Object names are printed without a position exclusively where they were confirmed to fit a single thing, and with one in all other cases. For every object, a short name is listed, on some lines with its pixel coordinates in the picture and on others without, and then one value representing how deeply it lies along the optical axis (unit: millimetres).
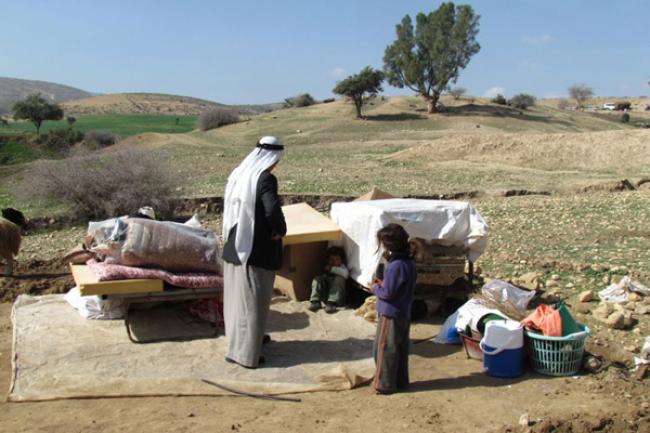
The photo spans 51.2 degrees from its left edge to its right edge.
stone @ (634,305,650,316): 6652
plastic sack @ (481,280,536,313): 6489
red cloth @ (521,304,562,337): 5523
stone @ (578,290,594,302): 7238
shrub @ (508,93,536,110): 68606
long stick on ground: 5102
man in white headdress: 5547
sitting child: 7258
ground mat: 5203
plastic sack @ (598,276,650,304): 7113
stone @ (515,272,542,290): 7746
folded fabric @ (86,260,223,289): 6098
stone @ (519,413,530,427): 4527
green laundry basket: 5430
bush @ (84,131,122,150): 38919
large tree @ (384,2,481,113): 56875
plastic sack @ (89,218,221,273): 6277
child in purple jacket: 5148
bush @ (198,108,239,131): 56031
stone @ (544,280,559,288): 7963
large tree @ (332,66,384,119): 54125
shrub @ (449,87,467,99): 68988
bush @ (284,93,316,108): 75812
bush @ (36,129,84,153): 39884
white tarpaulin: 6863
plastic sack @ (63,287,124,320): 6793
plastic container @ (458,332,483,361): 5913
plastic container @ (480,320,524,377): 5477
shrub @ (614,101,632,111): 89562
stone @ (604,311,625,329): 6406
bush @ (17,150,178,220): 15188
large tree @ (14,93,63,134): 57312
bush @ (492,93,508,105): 68025
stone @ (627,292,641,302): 6984
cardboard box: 7293
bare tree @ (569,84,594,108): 103750
